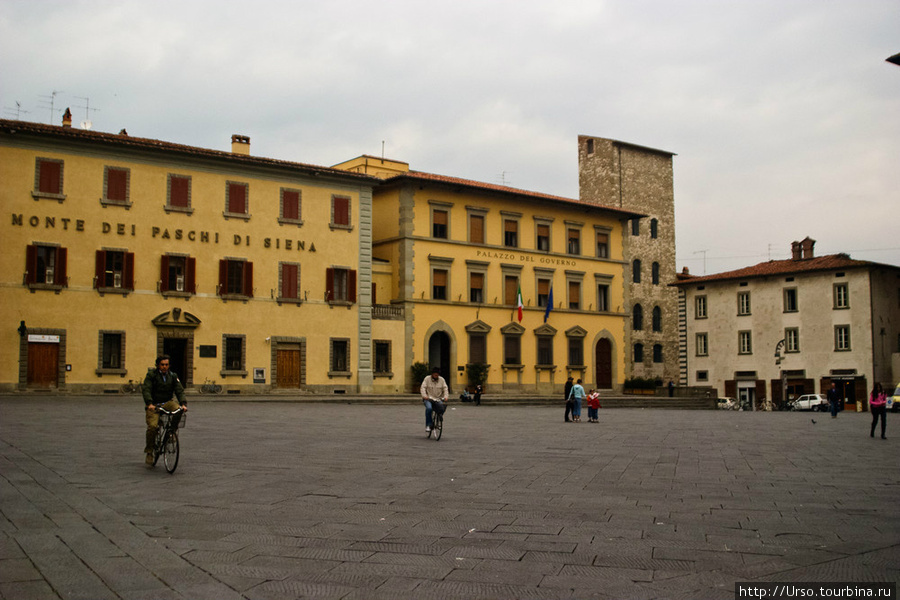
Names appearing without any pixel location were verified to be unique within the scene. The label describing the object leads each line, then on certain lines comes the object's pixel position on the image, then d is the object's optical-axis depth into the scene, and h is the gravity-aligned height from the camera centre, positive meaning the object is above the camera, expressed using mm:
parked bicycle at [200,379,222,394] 38000 -820
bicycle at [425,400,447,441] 18484 -1028
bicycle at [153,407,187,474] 11945 -947
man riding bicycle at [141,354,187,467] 12430 -324
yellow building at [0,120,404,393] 34938 +4257
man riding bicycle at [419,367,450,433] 18797 -503
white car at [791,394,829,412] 52156 -2218
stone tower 63531 +9370
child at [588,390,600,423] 28497 -1260
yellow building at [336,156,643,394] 45969 +4786
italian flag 48406 +3346
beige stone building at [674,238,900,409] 53969 +2393
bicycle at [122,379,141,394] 36312 -729
